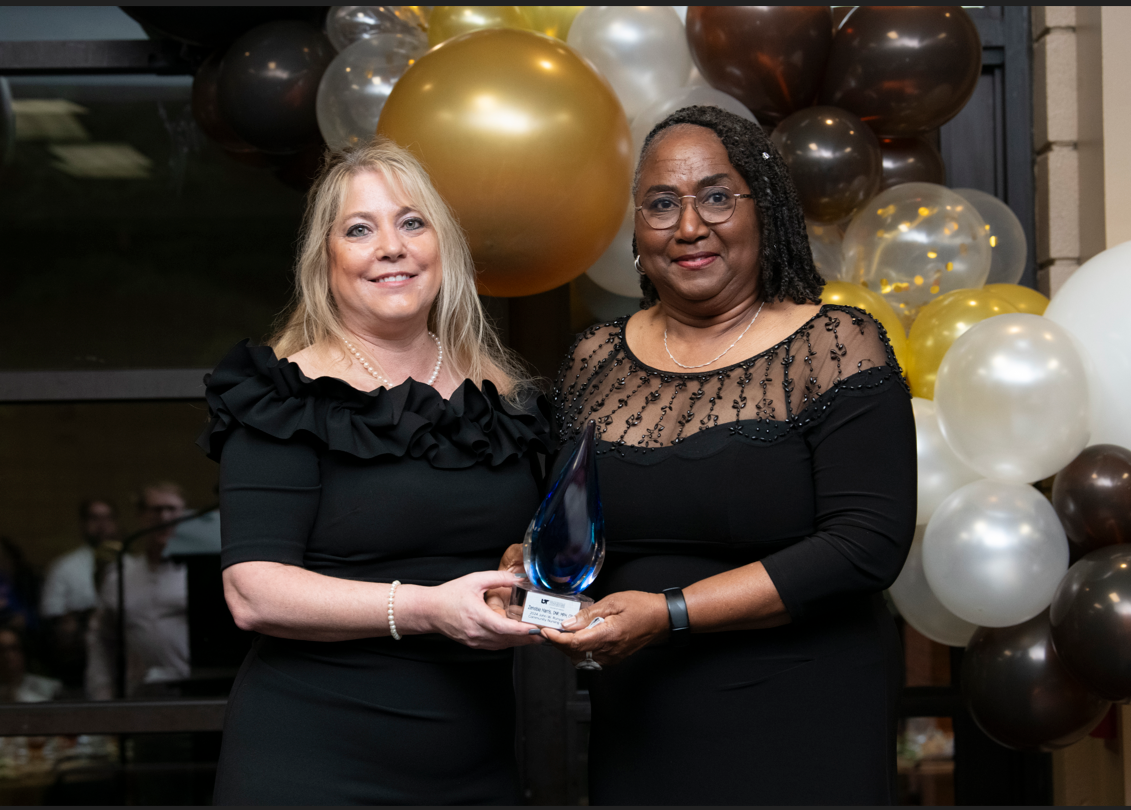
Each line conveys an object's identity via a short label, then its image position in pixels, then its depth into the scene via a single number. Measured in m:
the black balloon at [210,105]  2.72
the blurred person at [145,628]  3.25
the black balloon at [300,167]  2.72
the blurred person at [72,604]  3.27
